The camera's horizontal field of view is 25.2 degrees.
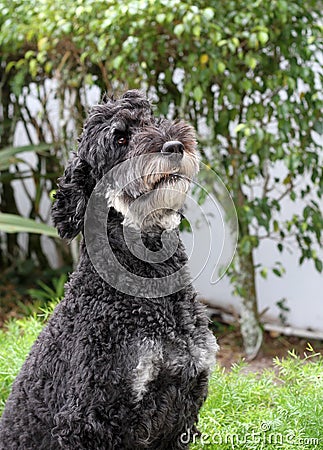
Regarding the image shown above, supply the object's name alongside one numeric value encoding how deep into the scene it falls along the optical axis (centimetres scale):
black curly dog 203
